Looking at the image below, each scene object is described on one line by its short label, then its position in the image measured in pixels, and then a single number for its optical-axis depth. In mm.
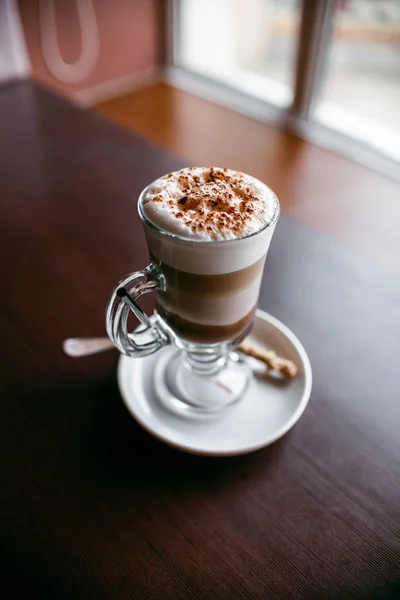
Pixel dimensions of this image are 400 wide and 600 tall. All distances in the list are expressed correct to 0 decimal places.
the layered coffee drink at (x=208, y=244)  507
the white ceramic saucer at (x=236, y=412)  562
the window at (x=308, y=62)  2285
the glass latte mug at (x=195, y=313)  520
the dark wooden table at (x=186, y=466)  480
